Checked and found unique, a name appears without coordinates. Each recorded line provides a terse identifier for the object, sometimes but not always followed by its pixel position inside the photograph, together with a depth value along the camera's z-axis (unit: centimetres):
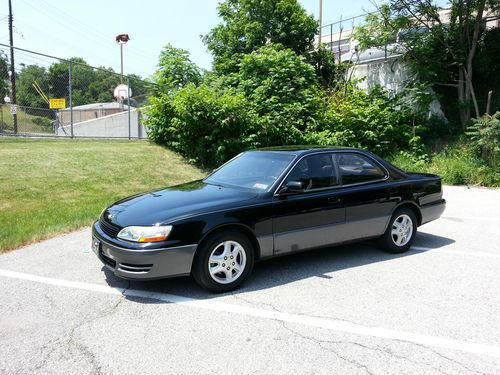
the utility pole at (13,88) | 1377
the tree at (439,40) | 1511
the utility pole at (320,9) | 3353
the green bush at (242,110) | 1296
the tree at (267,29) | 2058
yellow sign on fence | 1719
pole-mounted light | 2716
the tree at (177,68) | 1622
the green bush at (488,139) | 1225
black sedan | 408
